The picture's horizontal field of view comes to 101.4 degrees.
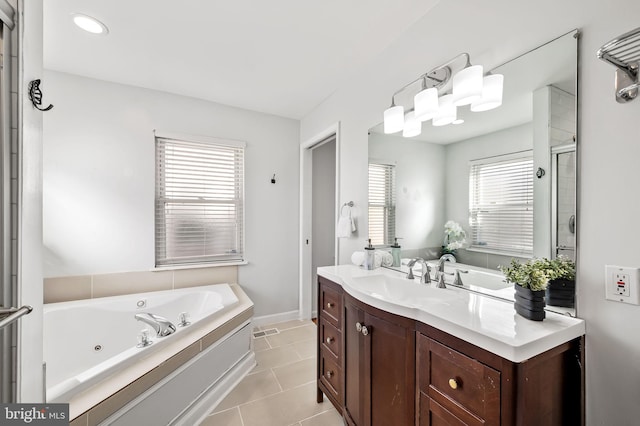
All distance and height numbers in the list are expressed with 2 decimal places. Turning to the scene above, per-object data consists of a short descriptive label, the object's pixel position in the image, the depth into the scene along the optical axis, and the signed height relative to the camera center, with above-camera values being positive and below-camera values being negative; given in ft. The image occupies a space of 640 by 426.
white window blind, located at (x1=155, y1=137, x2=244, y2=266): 9.12 +0.38
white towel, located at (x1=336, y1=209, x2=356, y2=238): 7.57 -0.39
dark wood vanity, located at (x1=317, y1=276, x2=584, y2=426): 2.67 -2.04
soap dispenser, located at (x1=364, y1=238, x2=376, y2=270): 6.35 -1.11
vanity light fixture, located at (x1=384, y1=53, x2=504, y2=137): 4.19 +2.11
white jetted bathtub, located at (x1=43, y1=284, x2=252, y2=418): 5.18 -2.85
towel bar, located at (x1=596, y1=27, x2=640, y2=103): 2.68 +1.61
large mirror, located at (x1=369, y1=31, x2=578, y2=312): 3.48 +0.75
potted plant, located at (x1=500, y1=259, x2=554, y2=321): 3.15 -0.90
